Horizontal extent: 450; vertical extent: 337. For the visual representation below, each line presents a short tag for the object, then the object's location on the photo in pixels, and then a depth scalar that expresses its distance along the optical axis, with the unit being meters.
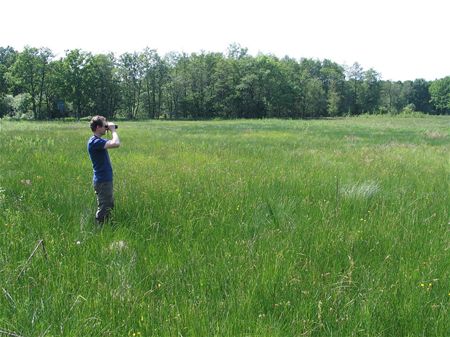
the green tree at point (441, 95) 117.19
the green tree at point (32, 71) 63.88
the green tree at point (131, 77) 83.06
